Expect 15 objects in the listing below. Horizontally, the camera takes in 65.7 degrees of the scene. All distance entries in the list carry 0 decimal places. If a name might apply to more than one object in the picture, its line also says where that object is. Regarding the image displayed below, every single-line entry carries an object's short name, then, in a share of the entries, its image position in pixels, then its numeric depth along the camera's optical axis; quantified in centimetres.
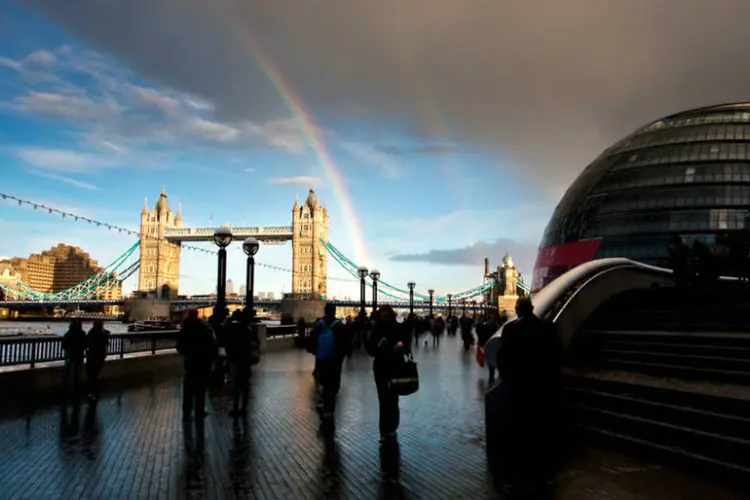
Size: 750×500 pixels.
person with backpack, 878
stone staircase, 594
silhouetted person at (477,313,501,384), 1840
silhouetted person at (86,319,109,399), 1054
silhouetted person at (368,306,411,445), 738
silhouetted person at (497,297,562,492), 535
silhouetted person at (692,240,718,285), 1516
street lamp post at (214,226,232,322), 1630
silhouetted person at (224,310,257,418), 934
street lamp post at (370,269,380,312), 3681
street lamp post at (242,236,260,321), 2055
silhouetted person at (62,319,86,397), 1076
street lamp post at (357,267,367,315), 3527
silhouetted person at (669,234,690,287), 1595
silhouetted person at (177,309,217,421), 889
